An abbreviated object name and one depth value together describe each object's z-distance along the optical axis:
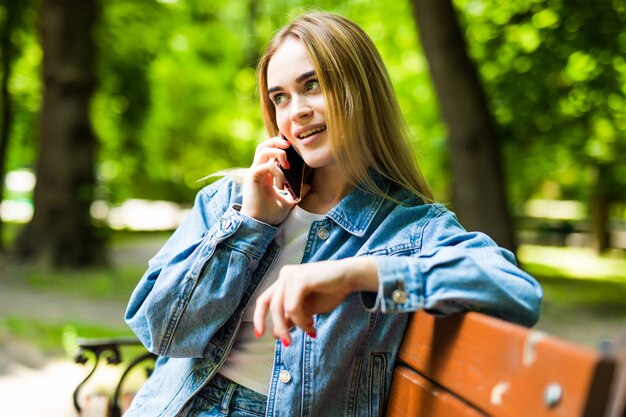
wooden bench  1.16
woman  2.05
